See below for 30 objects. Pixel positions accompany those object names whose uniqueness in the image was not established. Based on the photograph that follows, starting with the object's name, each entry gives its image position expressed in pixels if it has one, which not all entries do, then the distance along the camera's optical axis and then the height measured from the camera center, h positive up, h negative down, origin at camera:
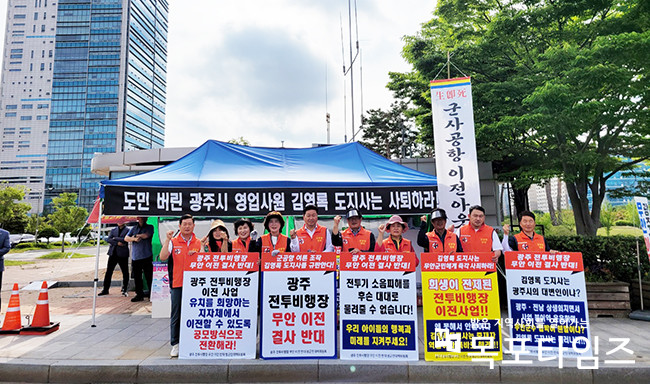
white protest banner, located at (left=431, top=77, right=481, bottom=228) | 5.98 +1.44
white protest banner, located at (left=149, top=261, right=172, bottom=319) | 6.16 -1.13
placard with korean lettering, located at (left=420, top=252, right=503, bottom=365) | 3.88 -0.95
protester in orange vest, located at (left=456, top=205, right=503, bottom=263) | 4.69 -0.15
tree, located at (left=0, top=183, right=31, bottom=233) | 26.12 +2.01
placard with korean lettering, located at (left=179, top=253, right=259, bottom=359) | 4.03 -0.92
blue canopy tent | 5.61 +0.68
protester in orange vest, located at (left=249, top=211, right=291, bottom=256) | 4.58 -0.13
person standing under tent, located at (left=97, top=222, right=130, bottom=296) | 8.18 -0.52
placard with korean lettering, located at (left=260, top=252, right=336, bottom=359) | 3.97 -0.92
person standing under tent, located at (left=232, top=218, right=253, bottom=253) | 4.69 -0.09
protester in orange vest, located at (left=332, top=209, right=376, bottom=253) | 4.90 -0.15
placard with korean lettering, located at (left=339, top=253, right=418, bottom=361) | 3.92 -0.94
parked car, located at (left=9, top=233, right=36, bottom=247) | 31.36 -0.44
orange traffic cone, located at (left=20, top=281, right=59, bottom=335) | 5.13 -1.35
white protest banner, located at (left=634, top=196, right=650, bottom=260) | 5.84 +0.12
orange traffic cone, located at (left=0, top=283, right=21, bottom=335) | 5.11 -1.29
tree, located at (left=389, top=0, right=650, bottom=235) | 9.28 +4.24
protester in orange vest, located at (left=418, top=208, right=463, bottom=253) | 4.66 -0.18
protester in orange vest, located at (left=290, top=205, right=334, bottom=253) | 4.80 -0.13
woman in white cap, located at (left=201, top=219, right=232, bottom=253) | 4.61 -0.14
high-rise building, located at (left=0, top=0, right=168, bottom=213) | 97.25 +40.80
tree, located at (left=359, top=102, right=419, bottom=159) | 33.16 +9.43
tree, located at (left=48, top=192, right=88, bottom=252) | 28.56 +1.56
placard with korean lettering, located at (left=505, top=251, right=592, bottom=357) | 3.96 -0.95
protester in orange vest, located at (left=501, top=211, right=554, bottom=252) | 4.62 -0.18
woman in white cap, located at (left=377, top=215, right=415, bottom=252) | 4.90 -0.18
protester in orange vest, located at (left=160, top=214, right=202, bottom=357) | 4.28 -0.35
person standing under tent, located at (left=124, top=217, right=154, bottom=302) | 7.78 -0.45
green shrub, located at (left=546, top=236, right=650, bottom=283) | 6.39 -0.68
